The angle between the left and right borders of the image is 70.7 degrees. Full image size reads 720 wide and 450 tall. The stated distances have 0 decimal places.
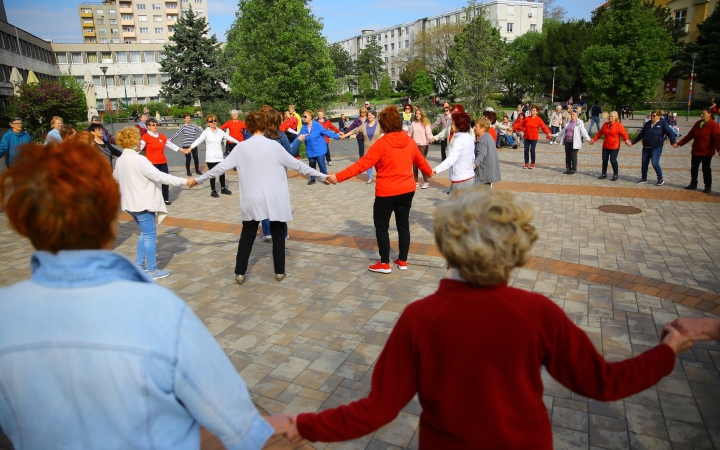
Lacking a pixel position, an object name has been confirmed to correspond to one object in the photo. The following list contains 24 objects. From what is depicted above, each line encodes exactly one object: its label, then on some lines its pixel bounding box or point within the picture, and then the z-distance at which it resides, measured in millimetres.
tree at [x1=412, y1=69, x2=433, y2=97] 70750
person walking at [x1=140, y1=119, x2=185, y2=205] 10812
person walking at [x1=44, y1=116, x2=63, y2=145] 9741
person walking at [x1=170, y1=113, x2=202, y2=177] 12602
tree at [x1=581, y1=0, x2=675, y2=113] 26391
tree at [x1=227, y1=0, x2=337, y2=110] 28641
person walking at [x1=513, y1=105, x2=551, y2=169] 15266
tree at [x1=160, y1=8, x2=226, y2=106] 48031
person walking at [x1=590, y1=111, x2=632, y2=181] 12781
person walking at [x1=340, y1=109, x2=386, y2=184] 13141
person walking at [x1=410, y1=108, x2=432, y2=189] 12469
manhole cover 9516
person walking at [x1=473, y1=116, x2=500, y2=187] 7957
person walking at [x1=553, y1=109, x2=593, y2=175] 13672
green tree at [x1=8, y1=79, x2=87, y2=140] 26972
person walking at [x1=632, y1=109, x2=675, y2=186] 12055
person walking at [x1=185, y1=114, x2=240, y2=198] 11688
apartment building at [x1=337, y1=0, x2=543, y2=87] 96438
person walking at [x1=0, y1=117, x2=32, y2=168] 10633
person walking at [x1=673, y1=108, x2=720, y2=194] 10876
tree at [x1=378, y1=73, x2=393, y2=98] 84375
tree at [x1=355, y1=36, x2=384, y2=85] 100875
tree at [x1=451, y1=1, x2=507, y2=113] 23078
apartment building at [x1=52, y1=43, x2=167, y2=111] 83500
